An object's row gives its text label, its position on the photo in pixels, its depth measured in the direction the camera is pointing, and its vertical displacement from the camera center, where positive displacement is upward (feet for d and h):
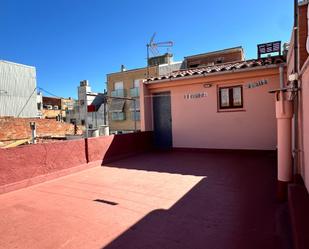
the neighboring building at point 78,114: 100.16 +4.39
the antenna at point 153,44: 58.50 +18.72
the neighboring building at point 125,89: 93.91 +13.19
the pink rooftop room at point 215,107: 26.84 +1.54
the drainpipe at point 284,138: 12.67 -1.09
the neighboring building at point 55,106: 136.26 +11.05
